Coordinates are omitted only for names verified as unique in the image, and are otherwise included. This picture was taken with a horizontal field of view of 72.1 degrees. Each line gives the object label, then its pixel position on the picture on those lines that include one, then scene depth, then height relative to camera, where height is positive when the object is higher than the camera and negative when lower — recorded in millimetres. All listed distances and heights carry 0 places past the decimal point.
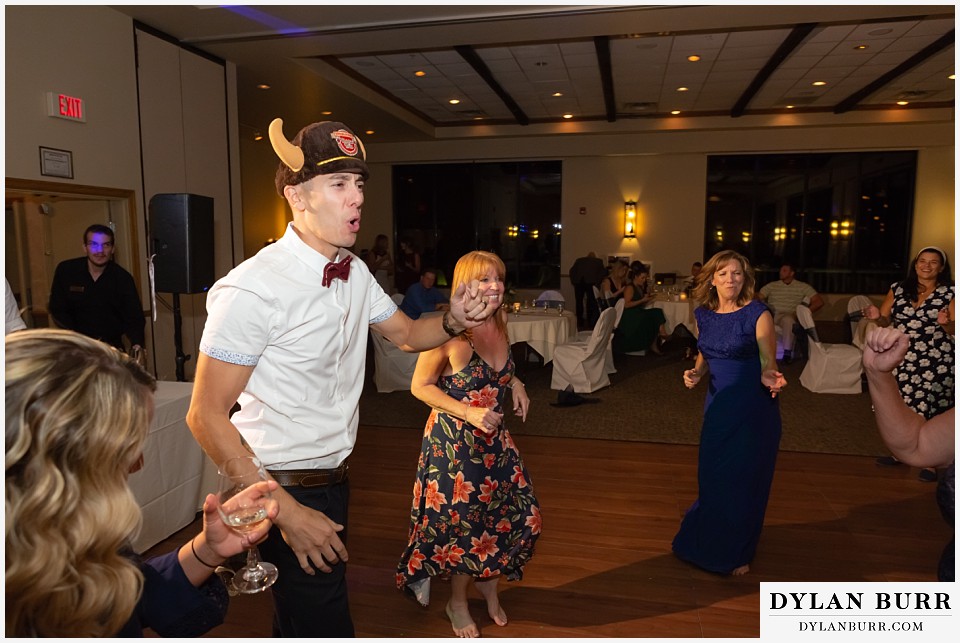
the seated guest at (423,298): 7523 -684
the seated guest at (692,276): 10452 -652
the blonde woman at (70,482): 917 -352
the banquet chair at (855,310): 8000 -811
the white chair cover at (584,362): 7020 -1287
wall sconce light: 13617 +466
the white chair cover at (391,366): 7016 -1347
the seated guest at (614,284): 9156 -590
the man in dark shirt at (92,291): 4574 -374
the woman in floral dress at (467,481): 2664 -983
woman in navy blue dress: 3223 -946
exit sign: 5156 +1037
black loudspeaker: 4383 -20
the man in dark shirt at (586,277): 11711 -637
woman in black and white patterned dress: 4422 -660
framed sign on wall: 5113 +585
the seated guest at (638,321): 9227 -1117
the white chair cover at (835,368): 6969 -1321
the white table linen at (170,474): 3283 -1235
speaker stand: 4488 -676
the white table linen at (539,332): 7359 -1017
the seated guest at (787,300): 8797 -786
